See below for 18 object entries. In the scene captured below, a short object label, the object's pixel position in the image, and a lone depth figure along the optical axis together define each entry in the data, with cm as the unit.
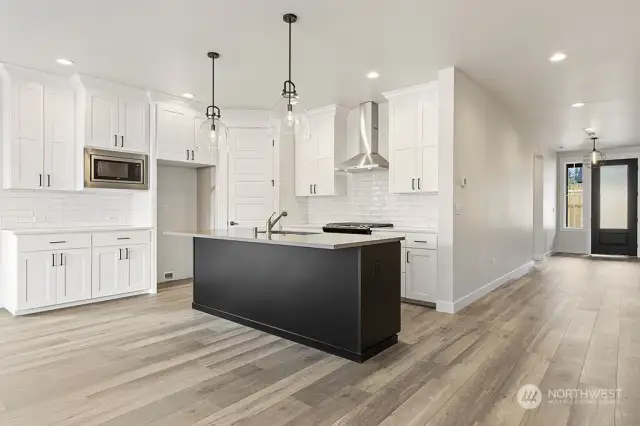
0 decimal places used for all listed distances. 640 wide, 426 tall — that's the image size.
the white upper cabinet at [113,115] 471
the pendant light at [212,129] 376
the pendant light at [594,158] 810
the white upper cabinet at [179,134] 538
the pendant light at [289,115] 319
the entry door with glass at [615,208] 917
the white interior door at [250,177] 607
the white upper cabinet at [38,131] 429
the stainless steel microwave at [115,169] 477
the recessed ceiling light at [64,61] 412
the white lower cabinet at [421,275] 453
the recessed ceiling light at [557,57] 389
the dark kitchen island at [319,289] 294
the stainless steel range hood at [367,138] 570
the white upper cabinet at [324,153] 605
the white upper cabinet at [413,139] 482
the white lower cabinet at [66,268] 414
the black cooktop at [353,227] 510
